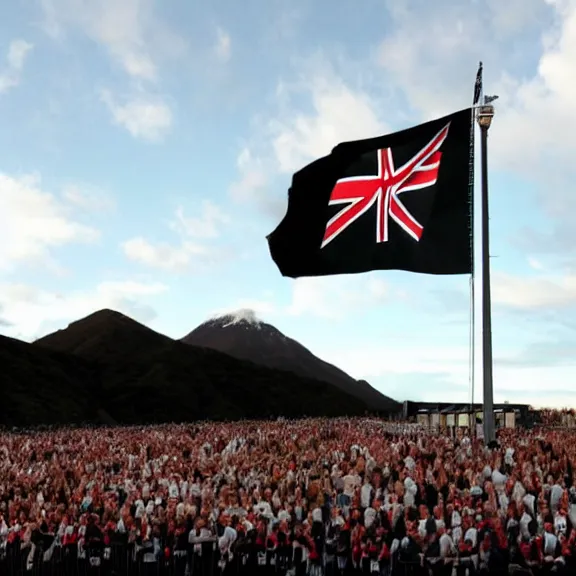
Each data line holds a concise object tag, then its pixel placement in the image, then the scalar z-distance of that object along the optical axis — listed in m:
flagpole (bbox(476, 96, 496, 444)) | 14.30
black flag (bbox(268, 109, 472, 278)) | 14.38
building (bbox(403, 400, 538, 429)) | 36.12
